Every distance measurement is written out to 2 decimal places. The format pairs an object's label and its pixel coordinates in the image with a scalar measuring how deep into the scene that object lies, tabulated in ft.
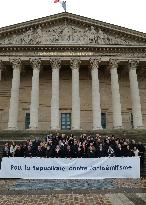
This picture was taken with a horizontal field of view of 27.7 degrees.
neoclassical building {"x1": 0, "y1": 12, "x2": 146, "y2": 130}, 98.63
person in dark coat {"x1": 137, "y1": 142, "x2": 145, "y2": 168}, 51.16
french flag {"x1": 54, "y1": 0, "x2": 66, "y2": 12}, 115.15
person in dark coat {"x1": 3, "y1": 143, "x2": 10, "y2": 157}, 49.16
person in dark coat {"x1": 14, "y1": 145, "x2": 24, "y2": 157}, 48.88
